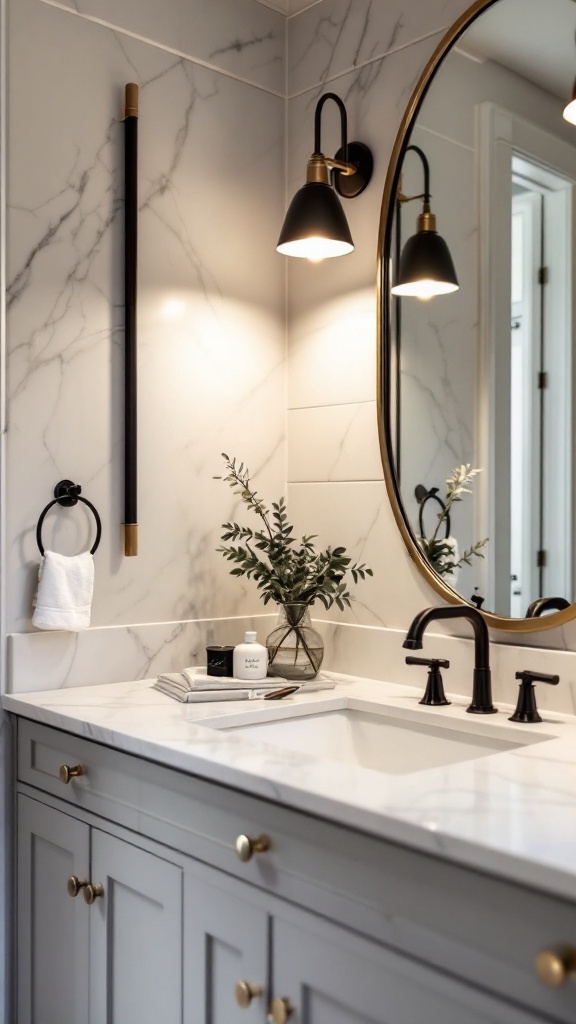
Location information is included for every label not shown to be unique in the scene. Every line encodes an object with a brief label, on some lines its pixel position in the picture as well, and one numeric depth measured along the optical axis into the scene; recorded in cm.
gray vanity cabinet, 100
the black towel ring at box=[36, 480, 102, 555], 187
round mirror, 164
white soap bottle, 185
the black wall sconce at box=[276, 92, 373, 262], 182
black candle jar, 188
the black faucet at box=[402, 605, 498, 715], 168
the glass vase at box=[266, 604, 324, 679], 195
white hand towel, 179
